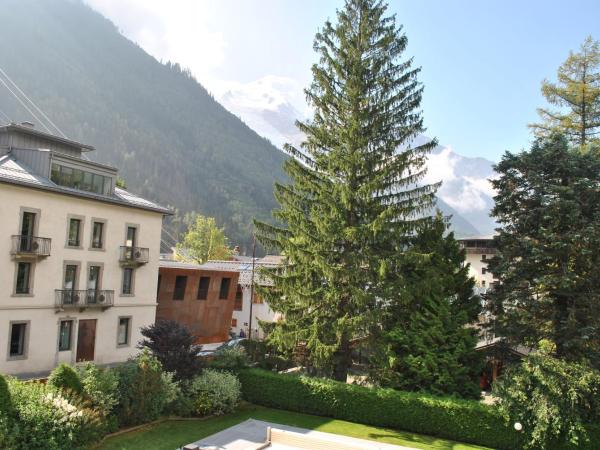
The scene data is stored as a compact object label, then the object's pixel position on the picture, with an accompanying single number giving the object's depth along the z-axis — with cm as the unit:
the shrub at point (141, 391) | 2316
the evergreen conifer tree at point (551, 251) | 2652
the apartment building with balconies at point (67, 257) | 3142
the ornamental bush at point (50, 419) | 1762
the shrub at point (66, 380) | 2016
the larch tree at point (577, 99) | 3562
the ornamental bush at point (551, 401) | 2162
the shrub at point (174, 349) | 2673
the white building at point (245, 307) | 5975
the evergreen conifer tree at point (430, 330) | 2641
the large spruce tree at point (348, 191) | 2847
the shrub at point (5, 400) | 1751
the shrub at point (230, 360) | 3030
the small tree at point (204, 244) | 8850
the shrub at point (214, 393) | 2631
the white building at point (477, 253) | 6884
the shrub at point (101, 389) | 2131
